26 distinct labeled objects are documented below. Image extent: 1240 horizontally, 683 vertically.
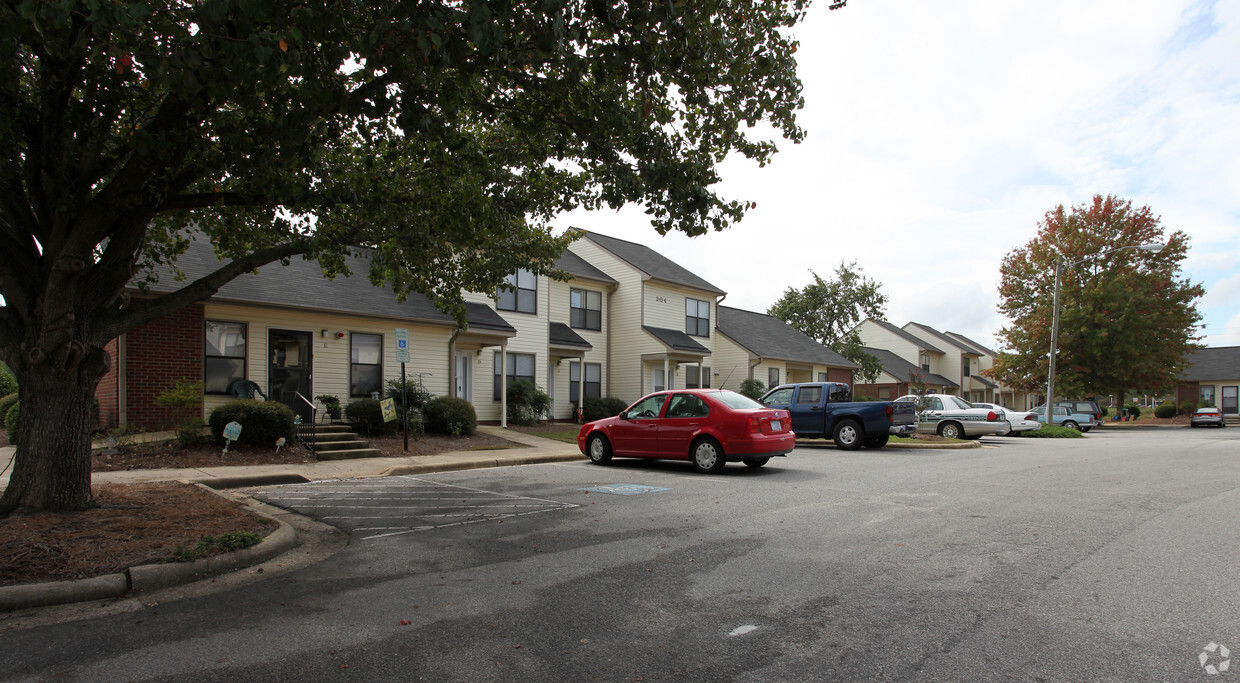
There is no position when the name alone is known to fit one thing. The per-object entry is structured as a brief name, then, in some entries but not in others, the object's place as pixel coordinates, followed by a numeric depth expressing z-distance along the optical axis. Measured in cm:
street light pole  2806
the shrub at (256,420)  1377
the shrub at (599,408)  2657
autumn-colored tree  3906
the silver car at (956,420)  2256
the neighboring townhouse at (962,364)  5756
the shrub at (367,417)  1725
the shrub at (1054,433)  2686
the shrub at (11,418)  1388
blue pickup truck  1775
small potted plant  1723
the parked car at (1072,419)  3472
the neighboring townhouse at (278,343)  1462
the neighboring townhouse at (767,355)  3319
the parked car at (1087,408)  3541
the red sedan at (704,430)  1237
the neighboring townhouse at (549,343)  2309
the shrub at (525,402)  2338
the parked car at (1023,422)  2700
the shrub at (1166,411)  4919
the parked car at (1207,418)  4016
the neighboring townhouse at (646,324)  2866
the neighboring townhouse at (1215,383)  5331
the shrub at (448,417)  1856
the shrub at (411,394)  1861
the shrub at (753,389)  3120
